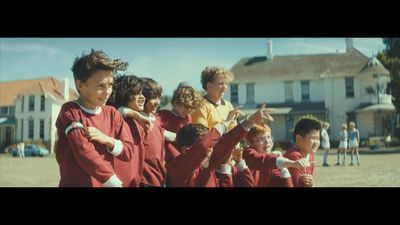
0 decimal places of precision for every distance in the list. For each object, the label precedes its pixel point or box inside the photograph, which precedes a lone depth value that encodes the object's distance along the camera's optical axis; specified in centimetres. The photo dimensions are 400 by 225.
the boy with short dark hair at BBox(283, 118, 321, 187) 301
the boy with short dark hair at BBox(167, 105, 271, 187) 263
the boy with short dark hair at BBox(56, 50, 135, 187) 239
